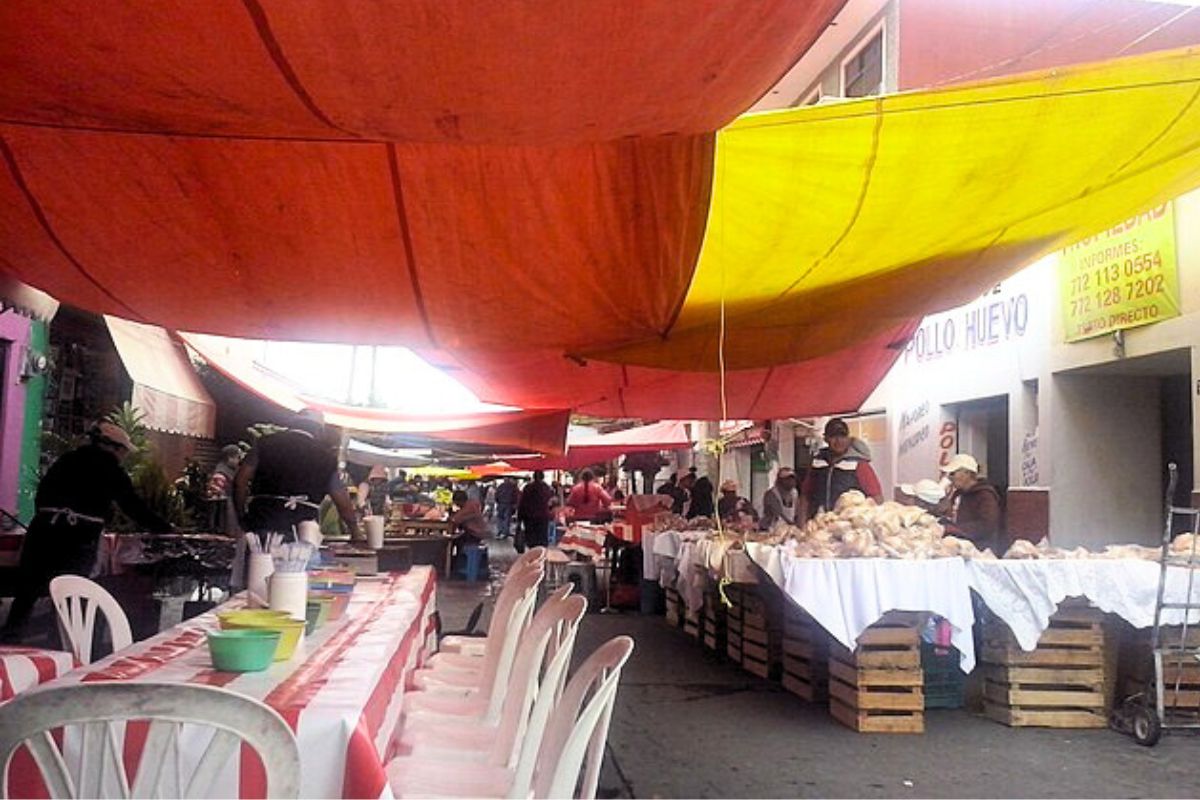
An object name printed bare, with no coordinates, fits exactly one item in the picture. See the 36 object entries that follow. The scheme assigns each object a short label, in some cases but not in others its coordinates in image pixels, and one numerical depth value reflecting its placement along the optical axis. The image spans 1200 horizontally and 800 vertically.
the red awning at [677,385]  8.96
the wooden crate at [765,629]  8.21
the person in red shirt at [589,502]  20.02
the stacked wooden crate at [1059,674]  6.68
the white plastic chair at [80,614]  4.58
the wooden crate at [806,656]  7.33
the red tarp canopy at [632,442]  18.59
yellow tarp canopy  3.99
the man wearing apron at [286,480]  6.66
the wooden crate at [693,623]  10.19
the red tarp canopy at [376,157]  2.54
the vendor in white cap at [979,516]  8.20
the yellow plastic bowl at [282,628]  3.16
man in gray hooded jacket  8.77
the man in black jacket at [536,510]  17.66
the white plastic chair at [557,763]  2.72
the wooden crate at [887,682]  6.50
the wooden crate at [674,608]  11.34
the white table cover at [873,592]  6.24
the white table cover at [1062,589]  6.38
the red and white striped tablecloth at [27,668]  3.09
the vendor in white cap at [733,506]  12.27
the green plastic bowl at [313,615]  3.79
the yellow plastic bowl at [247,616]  3.22
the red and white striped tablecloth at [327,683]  2.44
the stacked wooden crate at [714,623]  9.46
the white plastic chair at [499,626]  5.09
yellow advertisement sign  9.54
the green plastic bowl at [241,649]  2.98
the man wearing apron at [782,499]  13.28
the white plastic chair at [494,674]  4.58
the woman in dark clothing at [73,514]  6.96
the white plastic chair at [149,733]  2.06
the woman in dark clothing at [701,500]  16.19
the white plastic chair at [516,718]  3.71
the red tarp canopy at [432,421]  11.91
